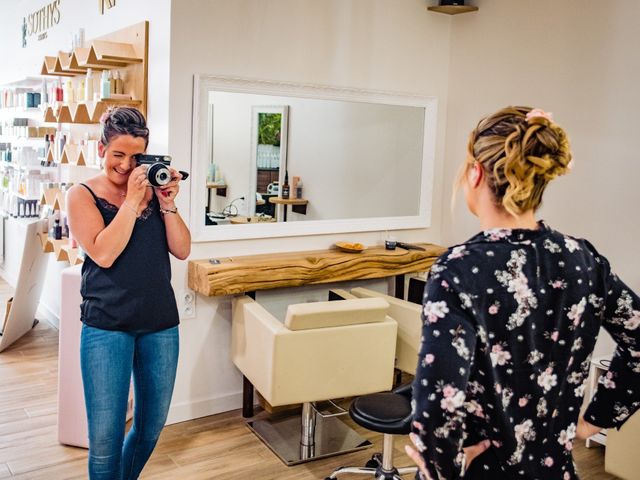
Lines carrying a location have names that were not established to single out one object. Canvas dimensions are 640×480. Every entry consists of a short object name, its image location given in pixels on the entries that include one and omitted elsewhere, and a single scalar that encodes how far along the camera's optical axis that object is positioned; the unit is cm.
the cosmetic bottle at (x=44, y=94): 502
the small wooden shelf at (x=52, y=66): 429
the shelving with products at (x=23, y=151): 528
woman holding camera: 217
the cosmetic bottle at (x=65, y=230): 441
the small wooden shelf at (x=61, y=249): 408
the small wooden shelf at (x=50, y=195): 458
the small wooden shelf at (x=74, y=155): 400
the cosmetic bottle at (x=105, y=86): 352
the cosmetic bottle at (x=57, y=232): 441
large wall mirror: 336
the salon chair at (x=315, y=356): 289
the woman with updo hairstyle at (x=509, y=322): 117
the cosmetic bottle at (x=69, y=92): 420
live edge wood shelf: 320
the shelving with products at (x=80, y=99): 342
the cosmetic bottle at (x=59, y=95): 438
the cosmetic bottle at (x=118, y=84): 356
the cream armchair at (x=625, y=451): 276
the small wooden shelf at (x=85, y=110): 354
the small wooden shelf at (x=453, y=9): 383
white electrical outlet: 336
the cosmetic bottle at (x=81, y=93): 399
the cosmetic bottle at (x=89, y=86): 380
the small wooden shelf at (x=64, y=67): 401
